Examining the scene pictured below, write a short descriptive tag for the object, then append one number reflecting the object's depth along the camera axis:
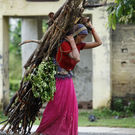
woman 9.59
